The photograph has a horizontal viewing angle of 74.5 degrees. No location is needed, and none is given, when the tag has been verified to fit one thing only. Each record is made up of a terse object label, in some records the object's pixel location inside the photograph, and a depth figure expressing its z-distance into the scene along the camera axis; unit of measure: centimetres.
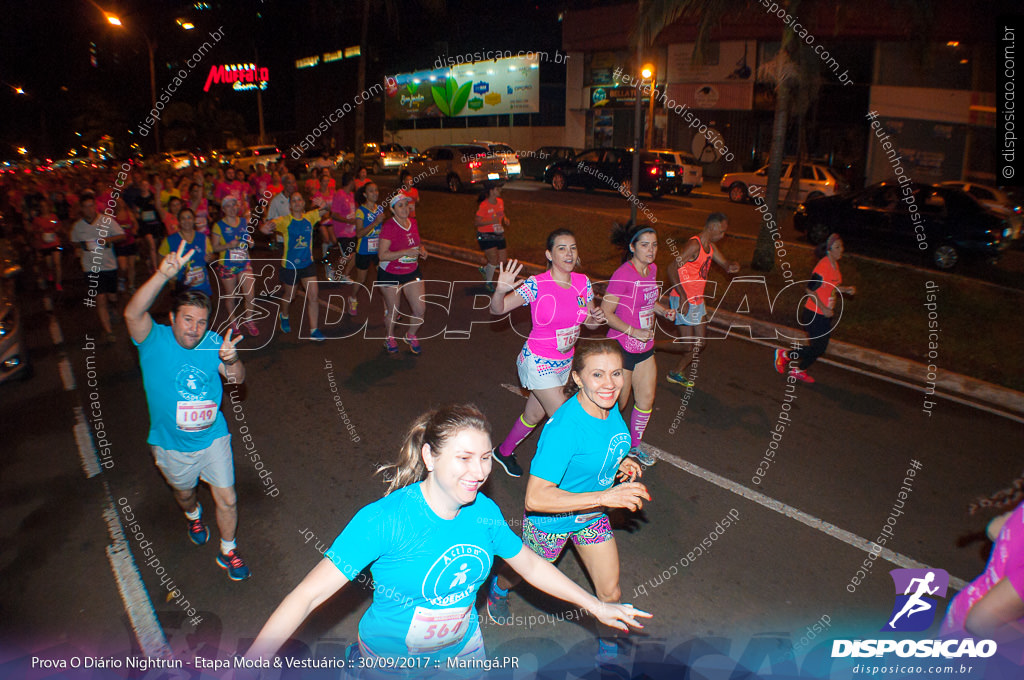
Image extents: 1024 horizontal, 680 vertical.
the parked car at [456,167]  2586
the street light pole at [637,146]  1209
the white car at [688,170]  2442
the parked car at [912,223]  1350
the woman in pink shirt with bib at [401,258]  845
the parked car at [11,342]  787
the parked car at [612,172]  2369
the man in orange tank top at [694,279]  698
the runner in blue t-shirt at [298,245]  904
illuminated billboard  3622
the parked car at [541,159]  2863
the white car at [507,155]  2759
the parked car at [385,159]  3356
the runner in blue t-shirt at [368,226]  947
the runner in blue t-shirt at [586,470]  329
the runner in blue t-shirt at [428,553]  246
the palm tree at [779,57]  1186
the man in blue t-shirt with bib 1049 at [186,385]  413
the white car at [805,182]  2166
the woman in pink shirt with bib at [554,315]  508
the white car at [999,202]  1371
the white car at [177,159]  2837
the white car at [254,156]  3212
